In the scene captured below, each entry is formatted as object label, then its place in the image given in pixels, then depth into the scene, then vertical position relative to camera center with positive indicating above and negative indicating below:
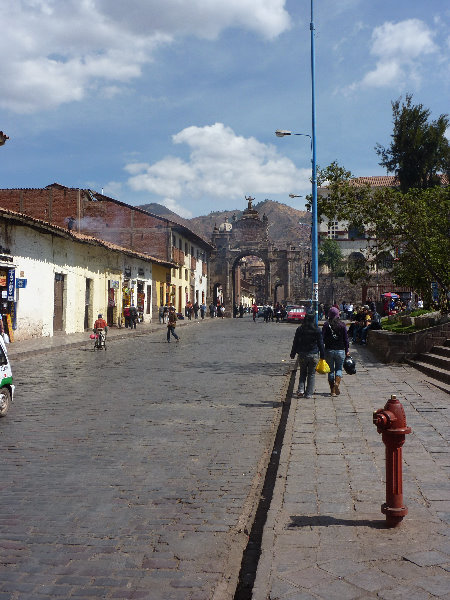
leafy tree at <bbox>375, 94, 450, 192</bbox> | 48.12 +12.30
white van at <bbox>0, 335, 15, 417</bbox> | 8.34 -1.15
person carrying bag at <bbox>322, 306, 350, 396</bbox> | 10.62 -0.74
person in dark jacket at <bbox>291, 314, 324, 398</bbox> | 10.26 -0.82
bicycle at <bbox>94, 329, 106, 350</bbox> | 20.20 -1.31
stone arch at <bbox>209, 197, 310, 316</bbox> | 75.56 +5.62
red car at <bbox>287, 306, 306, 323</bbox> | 48.22 -1.06
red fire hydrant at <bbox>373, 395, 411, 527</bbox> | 4.24 -1.05
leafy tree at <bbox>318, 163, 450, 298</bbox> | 16.80 +2.42
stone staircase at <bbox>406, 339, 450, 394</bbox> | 11.56 -1.37
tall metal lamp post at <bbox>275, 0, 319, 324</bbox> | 20.28 +4.56
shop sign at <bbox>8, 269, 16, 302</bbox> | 21.88 +0.61
